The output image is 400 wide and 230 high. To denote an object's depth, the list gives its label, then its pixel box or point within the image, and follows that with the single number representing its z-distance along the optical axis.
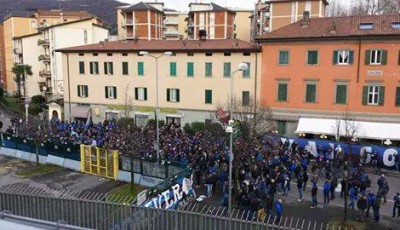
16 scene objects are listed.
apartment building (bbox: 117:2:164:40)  72.81
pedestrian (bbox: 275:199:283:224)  17.35
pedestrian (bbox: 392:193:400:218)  19.27
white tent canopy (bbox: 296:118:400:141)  30.13
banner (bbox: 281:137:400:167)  28.77
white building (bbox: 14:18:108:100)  61.56
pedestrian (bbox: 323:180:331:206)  20.95
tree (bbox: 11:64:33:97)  68.81
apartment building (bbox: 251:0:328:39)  60.66
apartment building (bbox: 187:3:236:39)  75.69
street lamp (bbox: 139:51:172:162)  26.35
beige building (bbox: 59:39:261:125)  38.72
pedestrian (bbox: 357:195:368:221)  18.69
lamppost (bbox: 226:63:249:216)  18.42
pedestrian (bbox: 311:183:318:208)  20.58
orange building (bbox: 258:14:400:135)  32.91
